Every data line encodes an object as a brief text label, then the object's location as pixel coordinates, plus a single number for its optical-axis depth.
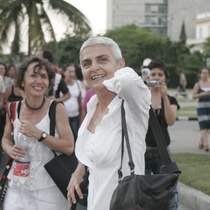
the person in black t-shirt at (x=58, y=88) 8.84
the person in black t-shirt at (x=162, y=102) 5.17
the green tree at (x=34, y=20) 25.93
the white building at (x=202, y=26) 127.62
